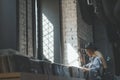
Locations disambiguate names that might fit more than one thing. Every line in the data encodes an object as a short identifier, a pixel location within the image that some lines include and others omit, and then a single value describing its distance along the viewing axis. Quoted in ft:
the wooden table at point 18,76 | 8.43
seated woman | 14.51
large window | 15.10
